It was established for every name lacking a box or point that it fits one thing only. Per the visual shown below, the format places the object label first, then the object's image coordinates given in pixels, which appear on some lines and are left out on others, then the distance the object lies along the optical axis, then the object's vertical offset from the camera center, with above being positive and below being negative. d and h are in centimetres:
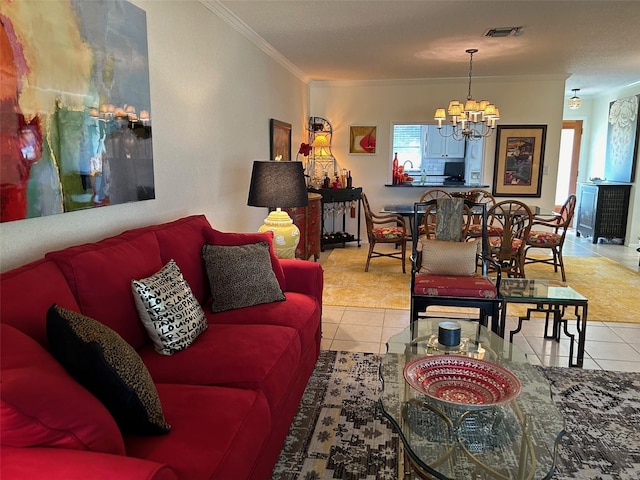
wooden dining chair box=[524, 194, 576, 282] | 485 -69
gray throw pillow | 242 -58
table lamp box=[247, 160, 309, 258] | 327 -15
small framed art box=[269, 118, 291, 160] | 477 +31
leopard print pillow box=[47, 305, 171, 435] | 122 -55
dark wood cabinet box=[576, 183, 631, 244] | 683 -55
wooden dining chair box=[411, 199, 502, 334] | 296 -71
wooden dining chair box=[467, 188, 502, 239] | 501 -63
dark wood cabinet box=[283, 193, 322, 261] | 496 -66
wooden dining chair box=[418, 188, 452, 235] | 527 -37
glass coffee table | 140 -86
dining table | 499 -50
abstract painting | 163 +24
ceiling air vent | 387 +118
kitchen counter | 651 -21
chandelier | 492 +62
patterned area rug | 193 -122
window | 778 +42
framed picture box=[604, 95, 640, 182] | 664 +48
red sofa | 103 -65
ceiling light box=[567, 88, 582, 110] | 713 +107
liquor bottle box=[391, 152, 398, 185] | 680 -5
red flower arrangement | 580 +23
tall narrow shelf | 623 -63
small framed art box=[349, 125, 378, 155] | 666 +43
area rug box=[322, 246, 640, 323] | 404 -115
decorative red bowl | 165 -79
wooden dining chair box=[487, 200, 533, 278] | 434 -71
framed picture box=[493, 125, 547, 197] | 633 +15
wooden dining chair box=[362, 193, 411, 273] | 518 -74
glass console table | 284 -78
